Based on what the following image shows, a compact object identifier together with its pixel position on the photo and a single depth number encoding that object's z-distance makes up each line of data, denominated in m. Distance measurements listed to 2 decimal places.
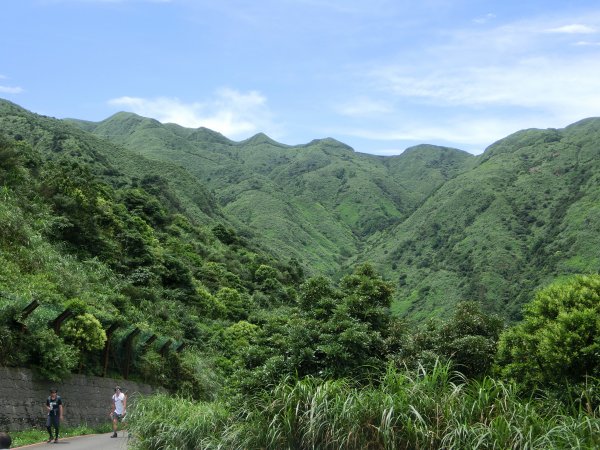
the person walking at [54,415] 14.29
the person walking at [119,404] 16.86
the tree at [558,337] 10.62
